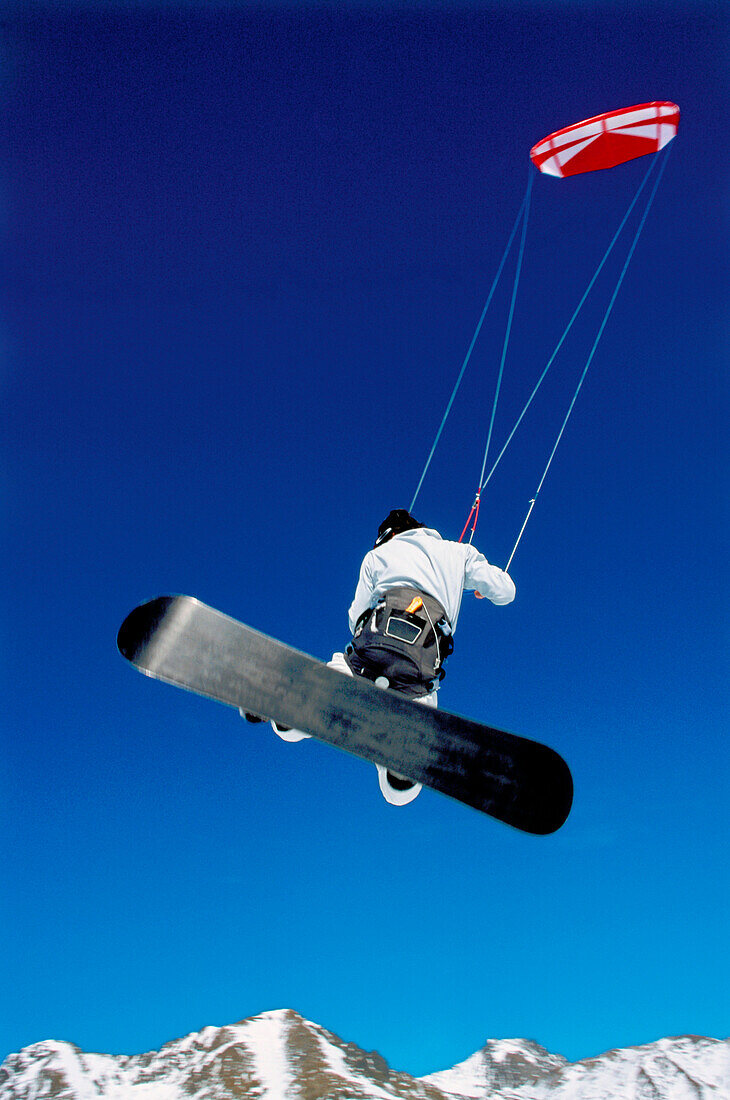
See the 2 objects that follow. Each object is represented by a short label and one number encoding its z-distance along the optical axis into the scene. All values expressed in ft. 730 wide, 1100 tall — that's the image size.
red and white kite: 29.73
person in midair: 15.69
